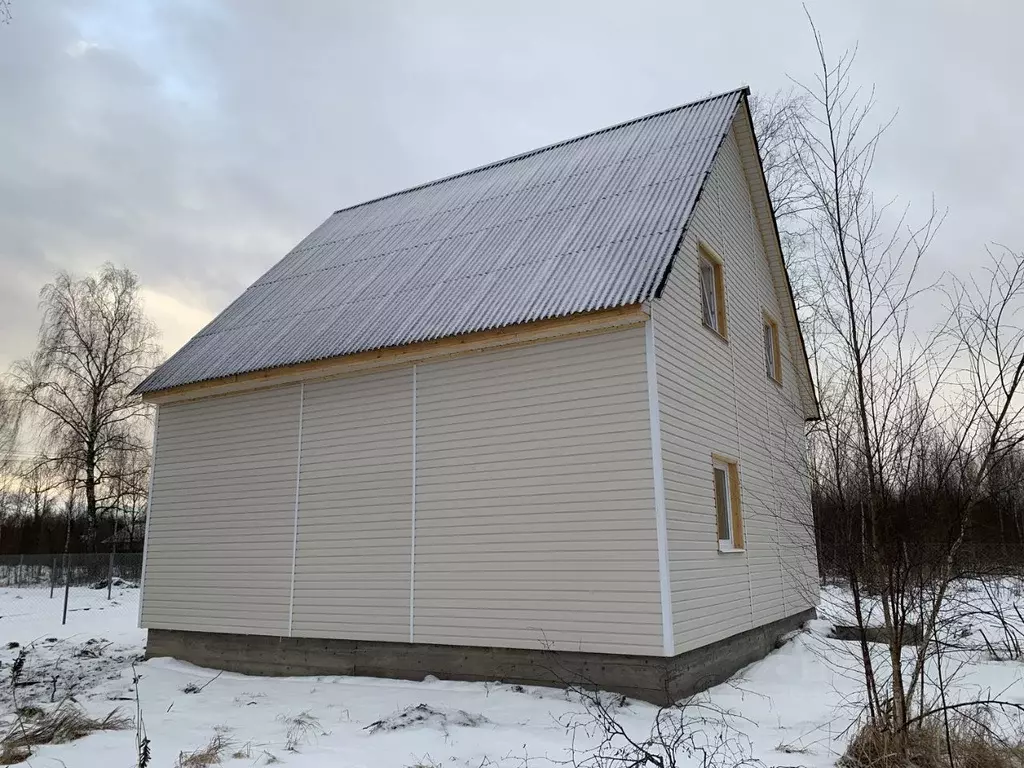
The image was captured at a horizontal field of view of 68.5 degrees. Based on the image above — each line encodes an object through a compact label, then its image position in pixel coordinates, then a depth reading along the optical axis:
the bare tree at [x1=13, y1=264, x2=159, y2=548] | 26.09
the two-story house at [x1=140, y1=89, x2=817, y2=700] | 7.83
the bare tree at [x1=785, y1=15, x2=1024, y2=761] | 5.05
